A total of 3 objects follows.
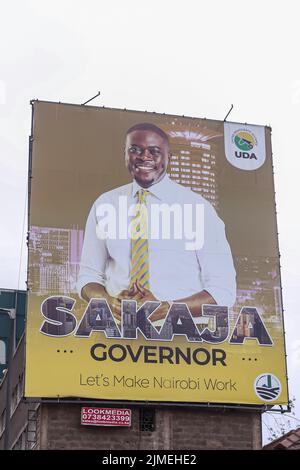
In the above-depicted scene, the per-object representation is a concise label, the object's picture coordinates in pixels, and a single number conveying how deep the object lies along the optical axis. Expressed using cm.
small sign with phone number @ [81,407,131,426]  4434
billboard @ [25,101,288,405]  4469
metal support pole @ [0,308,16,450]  3941
